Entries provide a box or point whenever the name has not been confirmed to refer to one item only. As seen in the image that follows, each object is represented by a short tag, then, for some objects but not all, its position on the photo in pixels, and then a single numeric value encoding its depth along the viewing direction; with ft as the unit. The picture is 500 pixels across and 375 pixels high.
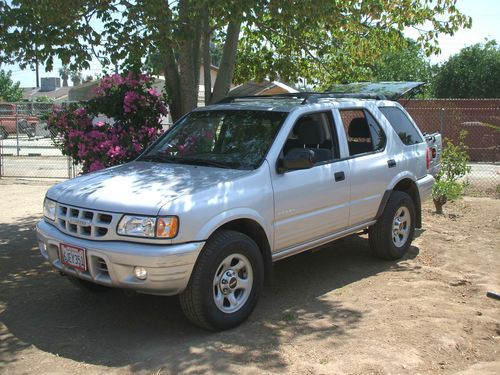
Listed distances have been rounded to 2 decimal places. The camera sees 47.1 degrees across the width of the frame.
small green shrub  30.81
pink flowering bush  23.06
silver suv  13.80
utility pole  270.46
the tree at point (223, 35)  21.66
